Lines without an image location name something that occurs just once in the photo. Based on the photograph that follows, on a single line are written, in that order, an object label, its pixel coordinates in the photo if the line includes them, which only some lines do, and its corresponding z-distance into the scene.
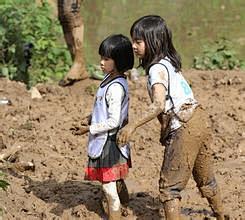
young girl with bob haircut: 9.27
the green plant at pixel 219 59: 18.80
